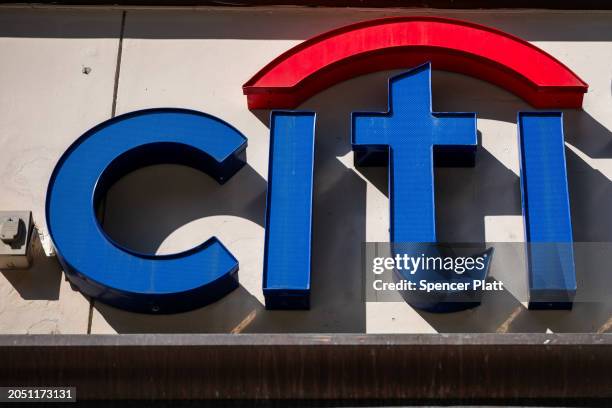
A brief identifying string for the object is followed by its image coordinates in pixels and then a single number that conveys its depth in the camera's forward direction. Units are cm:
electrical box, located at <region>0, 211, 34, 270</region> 1147
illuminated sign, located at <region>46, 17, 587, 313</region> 1119
